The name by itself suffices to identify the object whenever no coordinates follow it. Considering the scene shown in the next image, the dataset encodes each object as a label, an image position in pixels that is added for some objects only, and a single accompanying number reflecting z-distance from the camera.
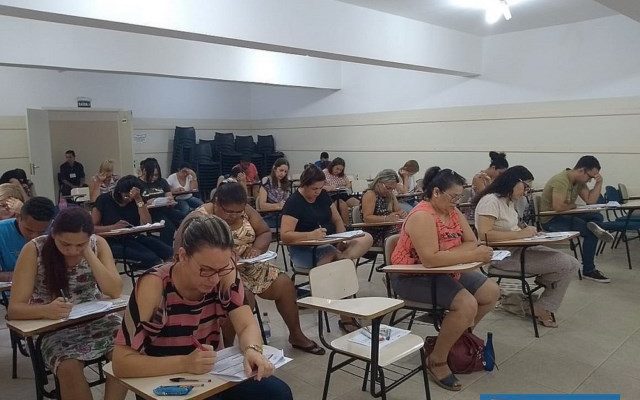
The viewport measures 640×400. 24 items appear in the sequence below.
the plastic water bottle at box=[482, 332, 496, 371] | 3.06
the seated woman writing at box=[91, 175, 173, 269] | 4.45
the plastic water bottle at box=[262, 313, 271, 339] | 3.59
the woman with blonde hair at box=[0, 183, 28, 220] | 3.66
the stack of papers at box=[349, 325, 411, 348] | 2.56
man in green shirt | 4.95
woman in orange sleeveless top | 2.88
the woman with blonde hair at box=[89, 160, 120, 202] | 6.74
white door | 8.48
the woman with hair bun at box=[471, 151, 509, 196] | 6.35
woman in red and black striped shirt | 1.59
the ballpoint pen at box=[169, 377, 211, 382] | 1.55
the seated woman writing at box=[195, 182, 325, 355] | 3.18
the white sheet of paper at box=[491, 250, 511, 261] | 3.21
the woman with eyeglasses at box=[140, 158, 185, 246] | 5.70
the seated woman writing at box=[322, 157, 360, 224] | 7.12
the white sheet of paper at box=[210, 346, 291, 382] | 1.57
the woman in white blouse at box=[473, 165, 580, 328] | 3.63
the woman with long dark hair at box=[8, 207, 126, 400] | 2.16
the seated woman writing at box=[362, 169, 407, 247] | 4.66
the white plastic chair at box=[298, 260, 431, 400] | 2.33
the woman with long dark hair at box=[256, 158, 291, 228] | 5.82
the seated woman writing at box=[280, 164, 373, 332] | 3.85
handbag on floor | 3.03
